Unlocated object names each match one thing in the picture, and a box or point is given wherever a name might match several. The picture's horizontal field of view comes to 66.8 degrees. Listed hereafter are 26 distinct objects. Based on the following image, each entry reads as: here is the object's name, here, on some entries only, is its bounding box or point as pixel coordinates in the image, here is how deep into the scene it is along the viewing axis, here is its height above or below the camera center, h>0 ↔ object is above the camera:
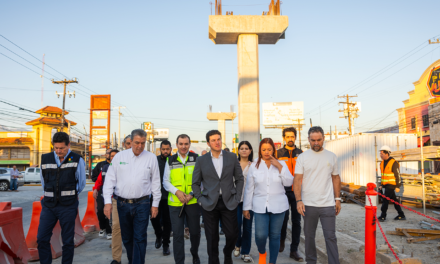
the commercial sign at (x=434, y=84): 19.86 +4.43
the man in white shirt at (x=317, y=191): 4.39 -0.46
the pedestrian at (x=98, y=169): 7.02 -0.24
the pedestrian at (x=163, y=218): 5.94 -1.14
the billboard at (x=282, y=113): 53.69 +7.12
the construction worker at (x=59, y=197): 4.42 -0.52
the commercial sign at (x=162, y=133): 93.56 +6.93
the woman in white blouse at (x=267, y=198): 4.57 -0.56
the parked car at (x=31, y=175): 30.83 -1.60
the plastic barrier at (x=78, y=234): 6.50 -1.54
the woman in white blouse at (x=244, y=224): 5.43 -1.12
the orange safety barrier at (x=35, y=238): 5.59 -1.41
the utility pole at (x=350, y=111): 48.45 +7.07
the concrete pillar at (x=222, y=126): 61.10 +5.84
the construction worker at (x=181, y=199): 4.63 -0.59
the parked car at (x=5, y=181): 23.15 -1.61
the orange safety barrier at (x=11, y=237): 4.36 -1.08
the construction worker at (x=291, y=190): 5.59 -0.56
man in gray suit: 4.47 -0.46
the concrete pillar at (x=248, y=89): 17.83 +3.64
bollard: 4.22 -0.93
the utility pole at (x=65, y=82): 36.59 +8.33
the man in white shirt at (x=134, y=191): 4.51 -0.46
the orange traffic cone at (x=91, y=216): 8.17 -1.44
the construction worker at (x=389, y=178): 9.41 -0.60
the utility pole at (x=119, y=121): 58.65 +6.54
